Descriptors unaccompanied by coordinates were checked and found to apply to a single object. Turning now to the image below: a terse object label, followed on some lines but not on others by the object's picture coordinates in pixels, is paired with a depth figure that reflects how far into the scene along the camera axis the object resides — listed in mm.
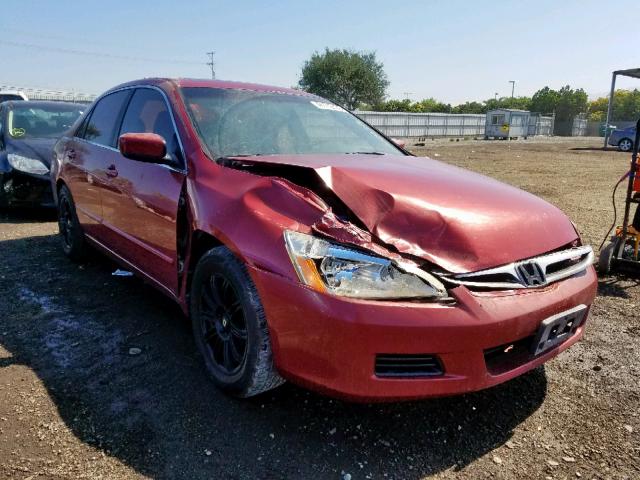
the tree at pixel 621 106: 67762
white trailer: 37125
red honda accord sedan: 1935
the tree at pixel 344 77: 55206
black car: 6430
